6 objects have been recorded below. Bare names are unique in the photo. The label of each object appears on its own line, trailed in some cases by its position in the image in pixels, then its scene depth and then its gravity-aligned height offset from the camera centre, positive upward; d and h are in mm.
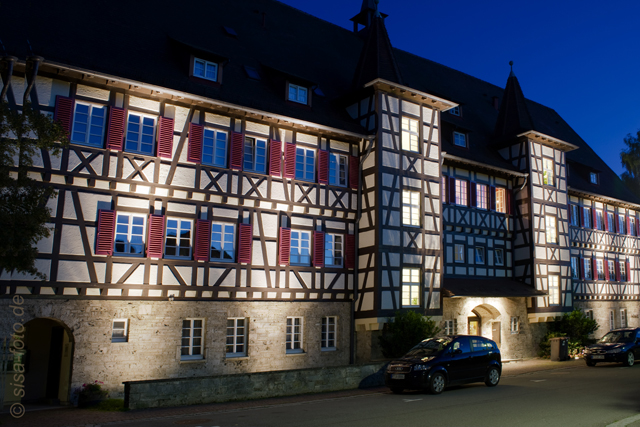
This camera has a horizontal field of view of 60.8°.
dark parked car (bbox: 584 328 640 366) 21688 -1453
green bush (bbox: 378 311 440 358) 18703 -874
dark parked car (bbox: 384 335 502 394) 14547 -1566
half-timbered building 15000 +3549
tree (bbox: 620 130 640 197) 46188 +12573
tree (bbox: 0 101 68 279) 10172 +1976
